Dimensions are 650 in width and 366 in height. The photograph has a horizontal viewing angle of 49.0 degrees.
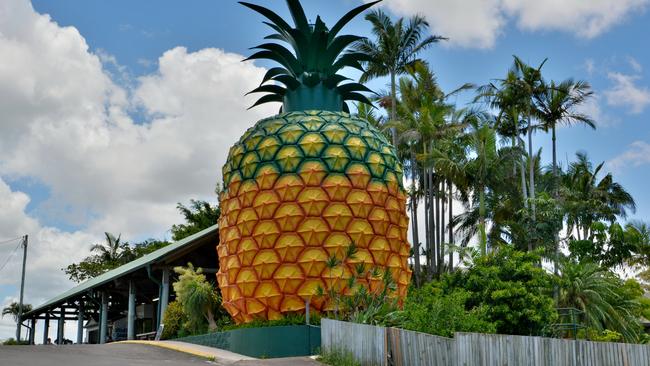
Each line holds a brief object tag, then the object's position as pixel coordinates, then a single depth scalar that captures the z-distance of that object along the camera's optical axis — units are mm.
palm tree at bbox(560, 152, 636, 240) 48438
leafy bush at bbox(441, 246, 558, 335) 24594
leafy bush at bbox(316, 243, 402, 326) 18719
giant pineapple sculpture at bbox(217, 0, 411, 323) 21719
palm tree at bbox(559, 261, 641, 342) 30438
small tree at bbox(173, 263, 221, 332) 26655
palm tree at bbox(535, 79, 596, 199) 38844
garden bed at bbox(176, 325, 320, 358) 20375
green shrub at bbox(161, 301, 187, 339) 29203
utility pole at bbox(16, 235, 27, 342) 47375
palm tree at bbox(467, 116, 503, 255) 34062
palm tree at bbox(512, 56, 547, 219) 38188
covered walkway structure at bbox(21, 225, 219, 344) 30188
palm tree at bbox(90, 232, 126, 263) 65938
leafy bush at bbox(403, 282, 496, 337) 17672
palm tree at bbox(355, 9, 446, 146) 37219
